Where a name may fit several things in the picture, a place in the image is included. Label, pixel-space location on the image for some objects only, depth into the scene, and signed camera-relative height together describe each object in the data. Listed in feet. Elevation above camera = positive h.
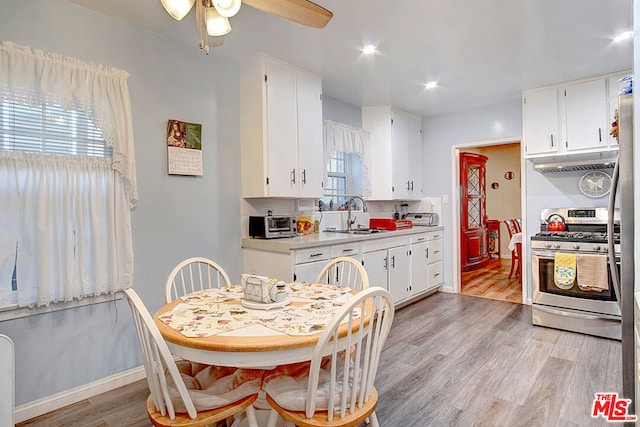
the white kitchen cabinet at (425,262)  13.76 -2.17
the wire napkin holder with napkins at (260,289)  5.49 -1.21
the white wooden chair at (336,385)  4.12 -2.30
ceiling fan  4.85 +3.09
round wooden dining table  4.10 -1.60
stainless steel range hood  11.57 +1.58
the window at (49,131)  6.39 +1.68
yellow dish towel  10.52 -1.91
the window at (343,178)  13.37 +1.36
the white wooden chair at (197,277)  7.43 -1.63
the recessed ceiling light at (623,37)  8.59 +4.29
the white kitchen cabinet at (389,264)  11.52 -1.86
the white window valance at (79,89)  6.38 +2.54
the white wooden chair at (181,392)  4.11 -2.33
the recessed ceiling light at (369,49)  9.17 +4.36
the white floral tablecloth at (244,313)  4.59 -1.48
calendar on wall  8.62 +1.70
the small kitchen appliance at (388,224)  13.70 -0.52
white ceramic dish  5.33 -1.42
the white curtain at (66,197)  6.39 +0.41
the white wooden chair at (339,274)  6.63 -1.71
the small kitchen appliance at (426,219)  15.60 -0.39
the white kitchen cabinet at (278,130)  9.79 +2.47
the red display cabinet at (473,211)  18.93 -0.10
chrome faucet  13.12 +0.10
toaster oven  10.03 -0.40
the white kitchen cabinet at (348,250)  10.24 -1.17
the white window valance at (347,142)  12.91 +2.74
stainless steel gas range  10.06 -2.32
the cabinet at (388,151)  14.43 +2.50
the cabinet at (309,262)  9.19 -1.36
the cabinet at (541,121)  12.19 +3.14
